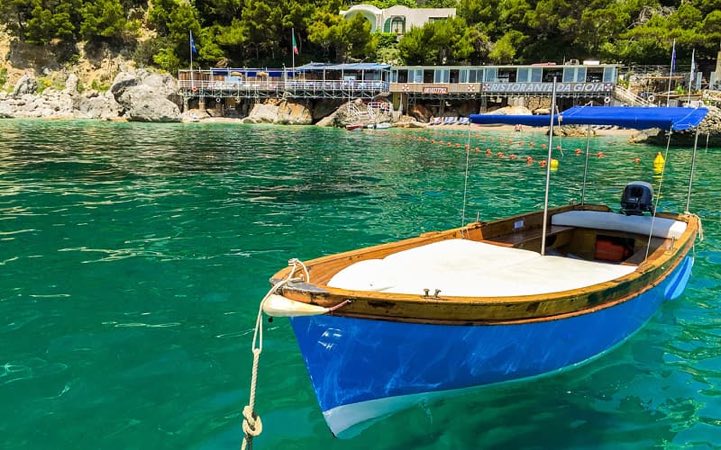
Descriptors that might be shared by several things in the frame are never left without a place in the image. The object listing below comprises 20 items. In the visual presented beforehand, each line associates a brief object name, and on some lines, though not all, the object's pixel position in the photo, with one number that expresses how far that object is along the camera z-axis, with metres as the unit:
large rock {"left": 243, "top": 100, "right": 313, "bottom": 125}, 60.25
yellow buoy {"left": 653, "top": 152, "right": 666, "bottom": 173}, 26.52
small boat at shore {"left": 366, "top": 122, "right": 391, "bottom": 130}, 53.84
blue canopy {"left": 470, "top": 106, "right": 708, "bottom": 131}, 8.35
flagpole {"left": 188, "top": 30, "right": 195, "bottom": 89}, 62.82
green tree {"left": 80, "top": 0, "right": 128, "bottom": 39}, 69.56
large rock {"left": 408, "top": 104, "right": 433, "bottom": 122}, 61.19
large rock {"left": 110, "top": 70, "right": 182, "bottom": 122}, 58.88
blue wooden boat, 5.33
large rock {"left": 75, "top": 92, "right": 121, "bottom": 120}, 62.69
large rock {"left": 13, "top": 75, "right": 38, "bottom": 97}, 66.12
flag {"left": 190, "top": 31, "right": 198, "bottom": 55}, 63.50
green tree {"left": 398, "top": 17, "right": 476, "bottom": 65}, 61.76
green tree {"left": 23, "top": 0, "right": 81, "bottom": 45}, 68.88
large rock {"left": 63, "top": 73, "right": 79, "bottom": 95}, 68.25
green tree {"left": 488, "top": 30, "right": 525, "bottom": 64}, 61.06
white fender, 5.05
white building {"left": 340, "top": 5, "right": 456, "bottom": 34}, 73.75
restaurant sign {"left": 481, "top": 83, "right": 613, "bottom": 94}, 52.91
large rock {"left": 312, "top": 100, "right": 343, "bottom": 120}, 61.69
